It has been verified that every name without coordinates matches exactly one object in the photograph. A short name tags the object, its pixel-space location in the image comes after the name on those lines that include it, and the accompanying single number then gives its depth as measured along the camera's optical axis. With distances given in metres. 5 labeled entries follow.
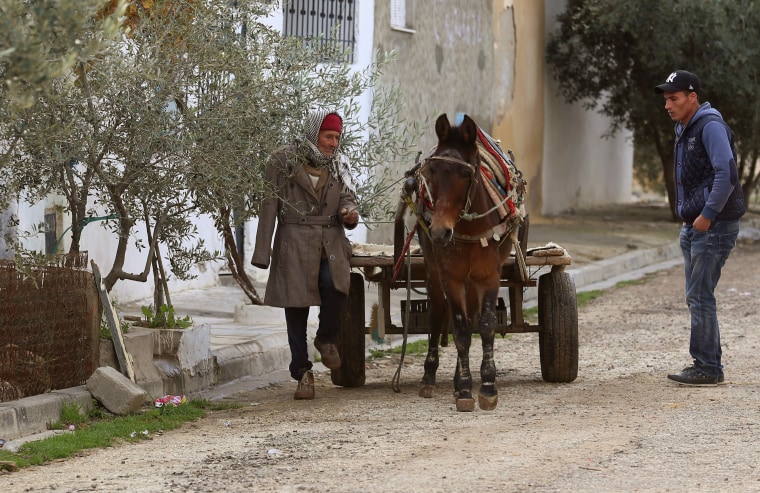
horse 15.12
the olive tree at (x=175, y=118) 14.74
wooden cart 17.42
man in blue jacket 16.64
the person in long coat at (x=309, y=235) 16.45
